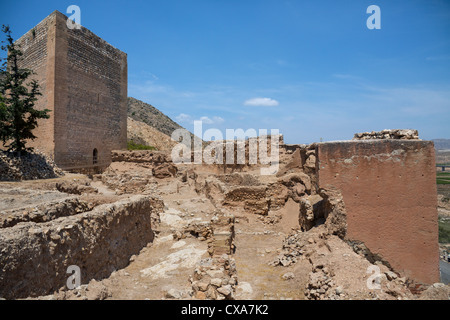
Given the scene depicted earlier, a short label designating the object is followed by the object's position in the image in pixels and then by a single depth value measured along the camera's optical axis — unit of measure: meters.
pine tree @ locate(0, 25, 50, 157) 11.01
